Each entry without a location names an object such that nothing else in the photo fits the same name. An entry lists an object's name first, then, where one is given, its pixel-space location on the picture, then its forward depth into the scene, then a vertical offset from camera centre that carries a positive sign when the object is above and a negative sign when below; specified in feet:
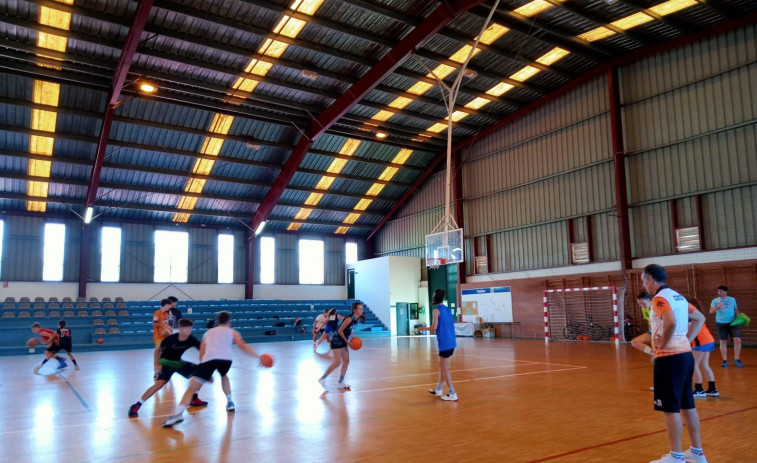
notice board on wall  99.71 -3.53
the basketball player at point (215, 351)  26.43 -2.82
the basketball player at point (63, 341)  51.60 -4.12
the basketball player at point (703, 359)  29.04 -4.39
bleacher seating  85.56 -4.40
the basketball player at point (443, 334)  31.12 -2.77
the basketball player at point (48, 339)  50.42 -3.80
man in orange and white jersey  16.47 -2.80
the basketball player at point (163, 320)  41.89 -2.02
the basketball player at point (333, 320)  39.09 -2.22
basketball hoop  87.14 +4.42
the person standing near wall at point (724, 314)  40.81 -2.72
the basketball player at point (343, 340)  35.19 -3.32
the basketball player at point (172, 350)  27.37 -2.84
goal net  80.02 -4.94
